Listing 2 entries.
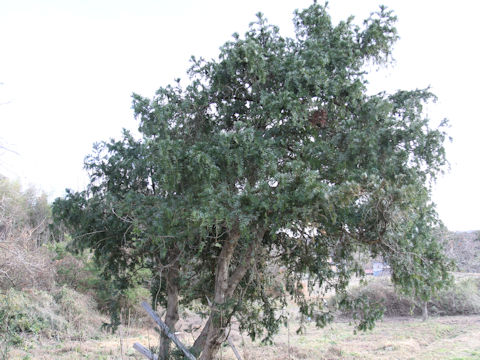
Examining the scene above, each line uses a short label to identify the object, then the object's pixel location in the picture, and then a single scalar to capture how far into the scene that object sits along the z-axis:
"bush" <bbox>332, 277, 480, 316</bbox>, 18.77
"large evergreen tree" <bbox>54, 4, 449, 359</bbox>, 5.36
